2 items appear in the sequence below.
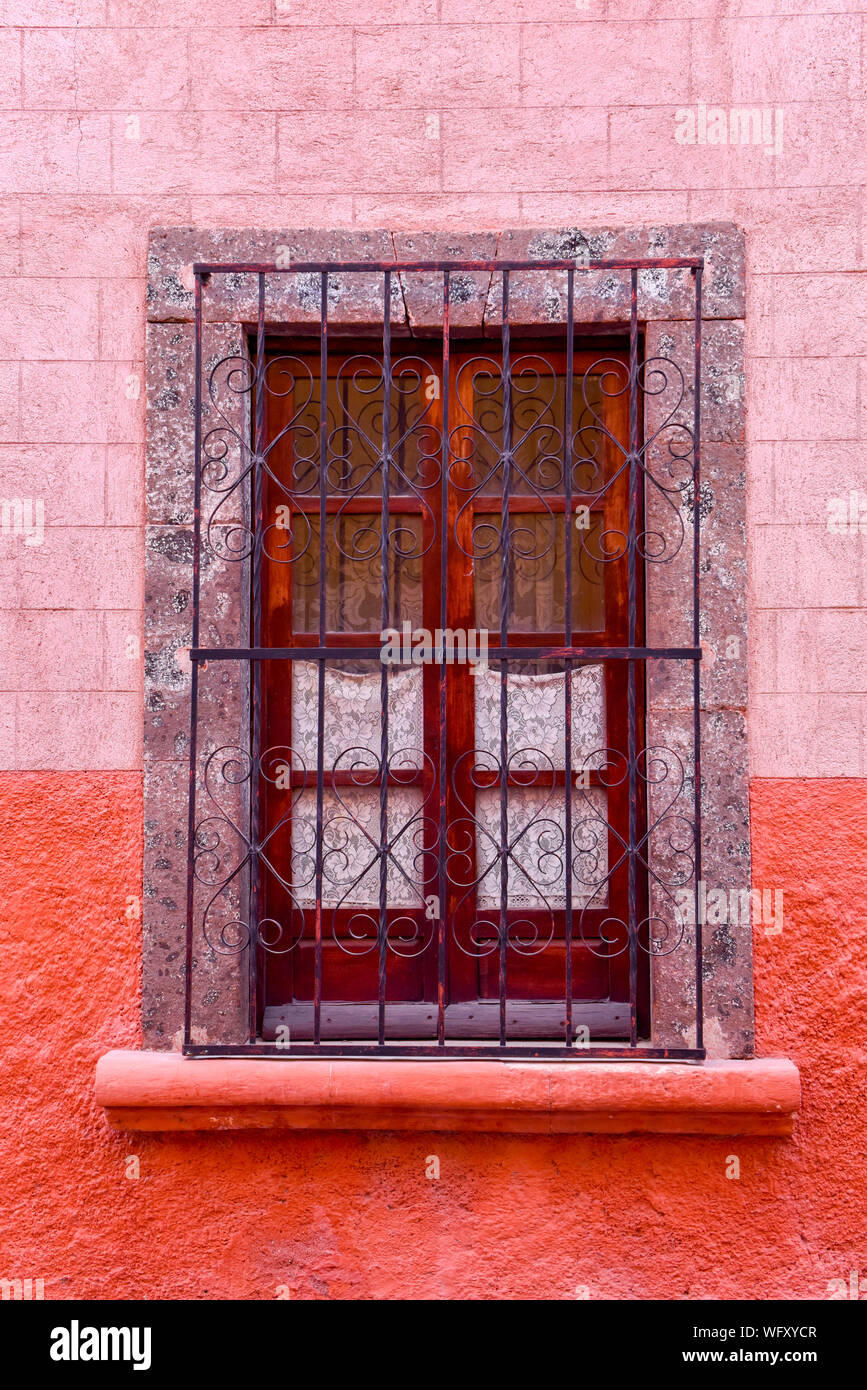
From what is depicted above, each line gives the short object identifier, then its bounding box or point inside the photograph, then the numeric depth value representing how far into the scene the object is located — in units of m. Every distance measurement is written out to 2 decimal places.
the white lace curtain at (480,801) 2.93
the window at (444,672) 2.81
